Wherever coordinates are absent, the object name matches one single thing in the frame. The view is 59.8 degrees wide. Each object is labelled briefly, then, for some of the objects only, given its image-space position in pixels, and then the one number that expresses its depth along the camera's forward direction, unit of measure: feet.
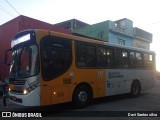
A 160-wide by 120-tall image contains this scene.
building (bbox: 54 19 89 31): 68.31
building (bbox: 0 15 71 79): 34.69
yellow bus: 17.11
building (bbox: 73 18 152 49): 56.06
